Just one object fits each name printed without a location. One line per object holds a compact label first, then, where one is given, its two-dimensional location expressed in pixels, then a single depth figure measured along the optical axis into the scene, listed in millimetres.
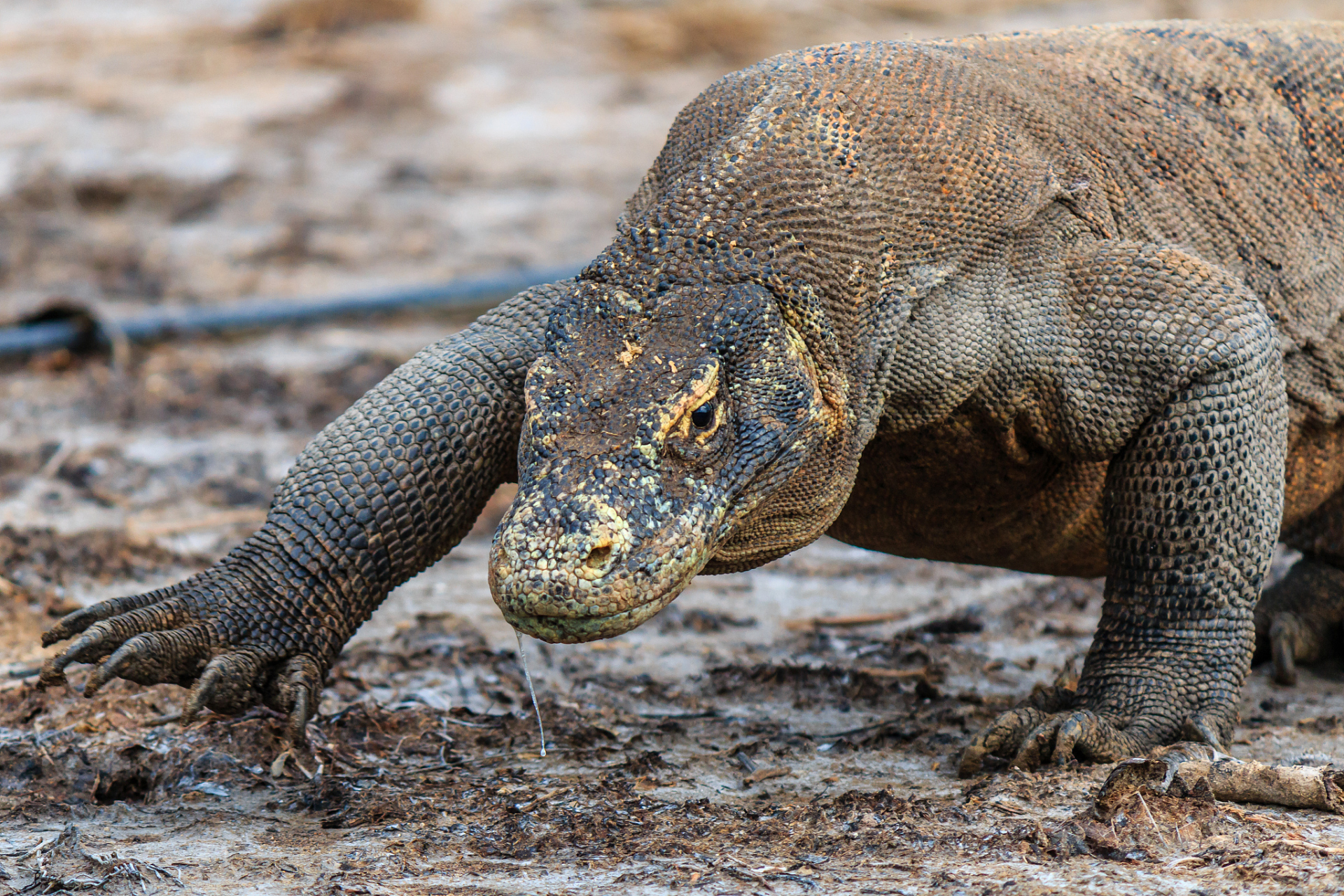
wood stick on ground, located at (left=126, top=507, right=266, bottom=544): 13000
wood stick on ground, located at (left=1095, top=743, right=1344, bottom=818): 7008
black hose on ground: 18437
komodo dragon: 6777
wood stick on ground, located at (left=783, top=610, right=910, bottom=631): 11953
